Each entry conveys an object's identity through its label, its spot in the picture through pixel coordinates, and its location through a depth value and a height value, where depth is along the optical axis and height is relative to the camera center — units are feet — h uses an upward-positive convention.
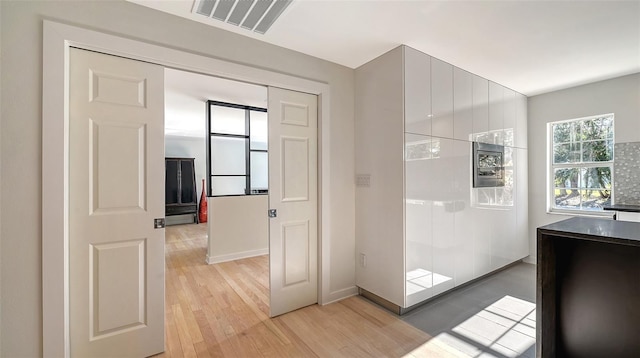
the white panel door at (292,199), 8.04 -0.66
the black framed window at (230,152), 13.88 +1.56
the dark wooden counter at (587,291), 4.14 -1.97
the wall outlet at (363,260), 9.09 -2.91
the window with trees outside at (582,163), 11.00 +0.73
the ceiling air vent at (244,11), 5.86 +4.10
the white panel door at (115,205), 5.50 -0.60
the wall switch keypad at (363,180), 8.98 -0.03
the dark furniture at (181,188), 24.06 -0.80
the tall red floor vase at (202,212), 25.40 -3.27
